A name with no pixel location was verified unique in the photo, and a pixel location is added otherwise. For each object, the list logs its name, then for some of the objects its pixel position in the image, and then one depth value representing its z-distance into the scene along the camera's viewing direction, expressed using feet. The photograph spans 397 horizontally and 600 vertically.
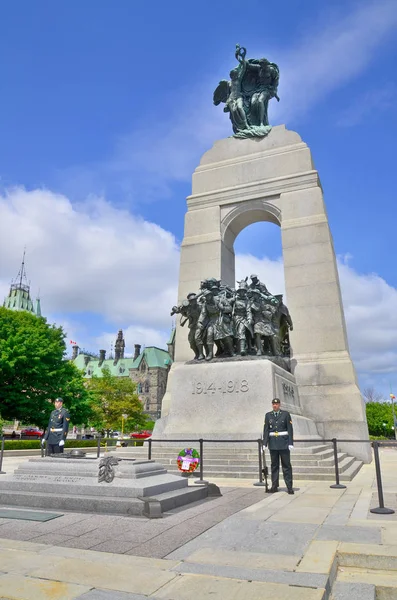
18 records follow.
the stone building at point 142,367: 386.52
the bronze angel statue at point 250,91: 87.40
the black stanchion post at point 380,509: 21.30
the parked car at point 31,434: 136.20
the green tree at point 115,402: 213.87
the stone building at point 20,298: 343.05
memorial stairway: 36.70
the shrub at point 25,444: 76.02
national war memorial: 48.73
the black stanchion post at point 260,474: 31.81
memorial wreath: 32.83
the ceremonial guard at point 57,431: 32.76
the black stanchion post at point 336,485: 31.24
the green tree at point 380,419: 228.84
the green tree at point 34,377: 107.76
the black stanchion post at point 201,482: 27.94
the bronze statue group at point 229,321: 54.65
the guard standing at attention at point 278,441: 28.86
